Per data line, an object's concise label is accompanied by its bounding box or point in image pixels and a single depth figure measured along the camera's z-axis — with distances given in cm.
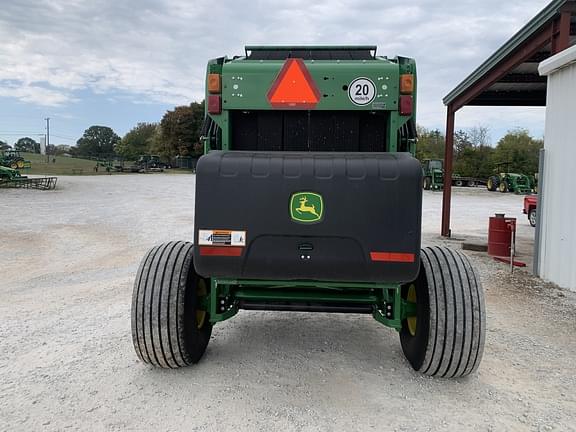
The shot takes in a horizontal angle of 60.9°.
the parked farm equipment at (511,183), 3084
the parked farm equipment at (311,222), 270
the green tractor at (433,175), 3082
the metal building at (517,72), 728
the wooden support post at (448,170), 1166
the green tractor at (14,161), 3133
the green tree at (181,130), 6044
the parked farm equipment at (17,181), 2439
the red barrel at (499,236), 886
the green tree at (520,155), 3756
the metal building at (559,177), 659
